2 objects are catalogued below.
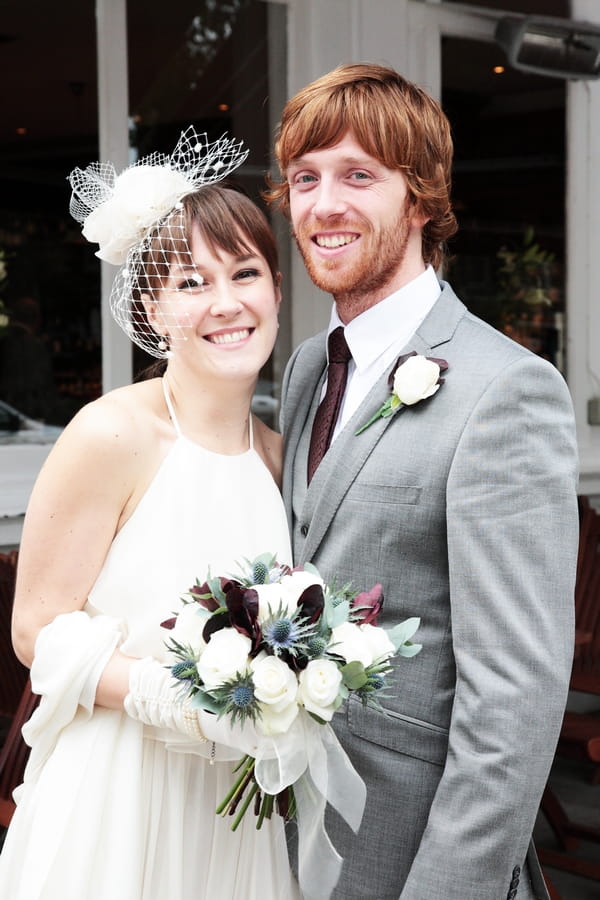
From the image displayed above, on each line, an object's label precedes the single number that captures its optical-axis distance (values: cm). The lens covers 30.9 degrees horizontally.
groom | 175
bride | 194
